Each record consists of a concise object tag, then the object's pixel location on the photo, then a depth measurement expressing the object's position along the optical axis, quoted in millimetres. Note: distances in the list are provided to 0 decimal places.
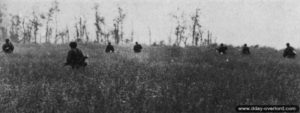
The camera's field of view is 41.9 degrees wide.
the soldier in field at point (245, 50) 30000
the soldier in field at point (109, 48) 29578
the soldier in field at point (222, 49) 29477
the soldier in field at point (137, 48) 31231
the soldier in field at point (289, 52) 26047
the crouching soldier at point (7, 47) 24953
